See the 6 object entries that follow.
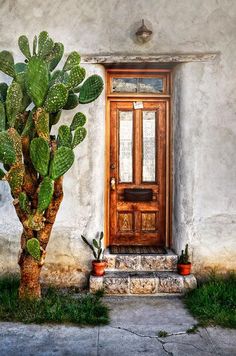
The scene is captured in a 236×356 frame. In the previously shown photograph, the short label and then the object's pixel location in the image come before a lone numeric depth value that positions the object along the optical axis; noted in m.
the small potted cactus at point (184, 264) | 5.55
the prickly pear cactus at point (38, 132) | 4.27
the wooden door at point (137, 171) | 6.15
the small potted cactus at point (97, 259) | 5.51
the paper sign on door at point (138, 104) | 6.11
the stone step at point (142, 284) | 5.44
